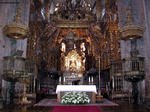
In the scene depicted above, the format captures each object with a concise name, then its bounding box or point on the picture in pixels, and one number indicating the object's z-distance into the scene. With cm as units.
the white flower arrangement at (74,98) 558
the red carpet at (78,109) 419
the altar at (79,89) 630
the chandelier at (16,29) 617
